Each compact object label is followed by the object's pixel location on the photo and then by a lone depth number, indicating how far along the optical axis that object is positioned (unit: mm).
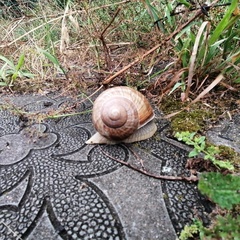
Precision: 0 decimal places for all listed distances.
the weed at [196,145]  98
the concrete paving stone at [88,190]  88
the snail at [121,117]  130
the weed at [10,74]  221
